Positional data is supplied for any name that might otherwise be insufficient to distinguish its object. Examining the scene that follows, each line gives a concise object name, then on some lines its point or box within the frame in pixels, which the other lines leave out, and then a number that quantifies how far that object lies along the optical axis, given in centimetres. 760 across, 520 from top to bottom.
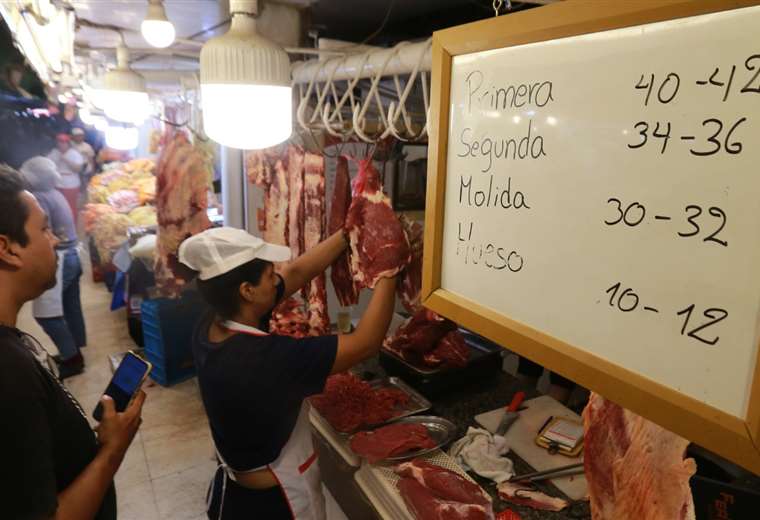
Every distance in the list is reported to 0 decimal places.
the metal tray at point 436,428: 200
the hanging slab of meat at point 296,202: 245
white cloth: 185
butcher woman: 166
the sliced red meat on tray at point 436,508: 164
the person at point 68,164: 717
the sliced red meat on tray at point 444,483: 170
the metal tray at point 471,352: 235
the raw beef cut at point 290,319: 251
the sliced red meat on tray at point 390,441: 194
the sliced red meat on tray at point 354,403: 216
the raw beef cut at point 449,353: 238
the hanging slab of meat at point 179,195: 339
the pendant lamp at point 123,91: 248
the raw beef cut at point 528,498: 167
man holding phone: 121
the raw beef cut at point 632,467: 104
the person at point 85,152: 963
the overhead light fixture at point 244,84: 125
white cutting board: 177
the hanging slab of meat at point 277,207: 260
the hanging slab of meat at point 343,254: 207
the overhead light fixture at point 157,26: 197
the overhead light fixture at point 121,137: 574
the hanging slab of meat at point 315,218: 235
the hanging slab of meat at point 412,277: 176
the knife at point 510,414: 211
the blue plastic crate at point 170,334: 461
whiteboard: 57
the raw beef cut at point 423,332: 236
